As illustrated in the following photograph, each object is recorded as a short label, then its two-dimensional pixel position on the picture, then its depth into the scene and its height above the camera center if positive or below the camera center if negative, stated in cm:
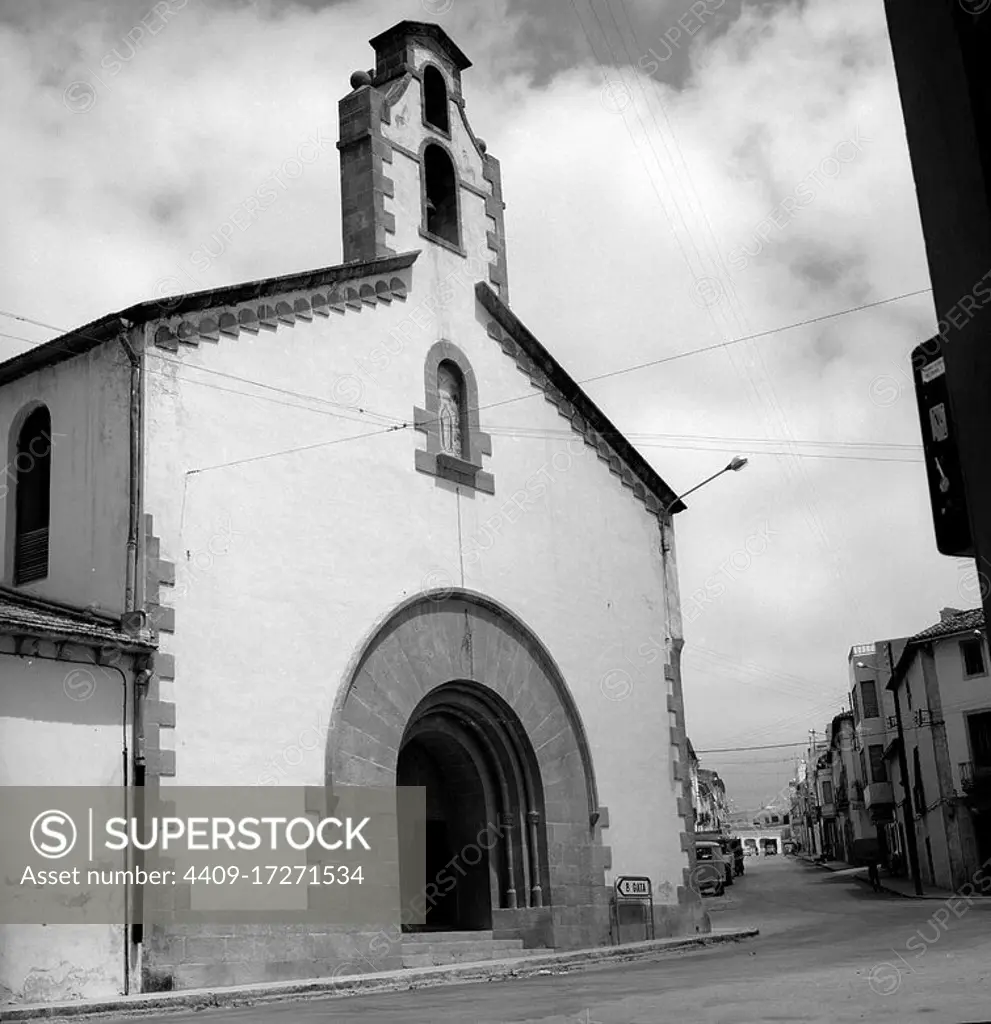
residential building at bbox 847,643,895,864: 6319 +300
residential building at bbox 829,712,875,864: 7400 +68
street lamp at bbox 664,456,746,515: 2217 +571
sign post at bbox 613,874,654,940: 1997 -120
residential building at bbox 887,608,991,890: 4059 +177
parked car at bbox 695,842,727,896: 4212 -185
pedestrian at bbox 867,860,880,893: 4353 -248
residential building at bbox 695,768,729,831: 11238 +82
